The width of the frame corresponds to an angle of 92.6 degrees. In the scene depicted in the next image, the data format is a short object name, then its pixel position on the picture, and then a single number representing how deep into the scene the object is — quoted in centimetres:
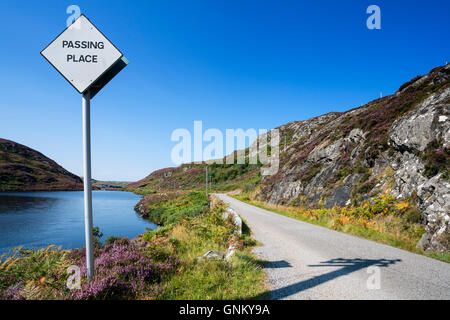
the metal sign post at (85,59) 315
